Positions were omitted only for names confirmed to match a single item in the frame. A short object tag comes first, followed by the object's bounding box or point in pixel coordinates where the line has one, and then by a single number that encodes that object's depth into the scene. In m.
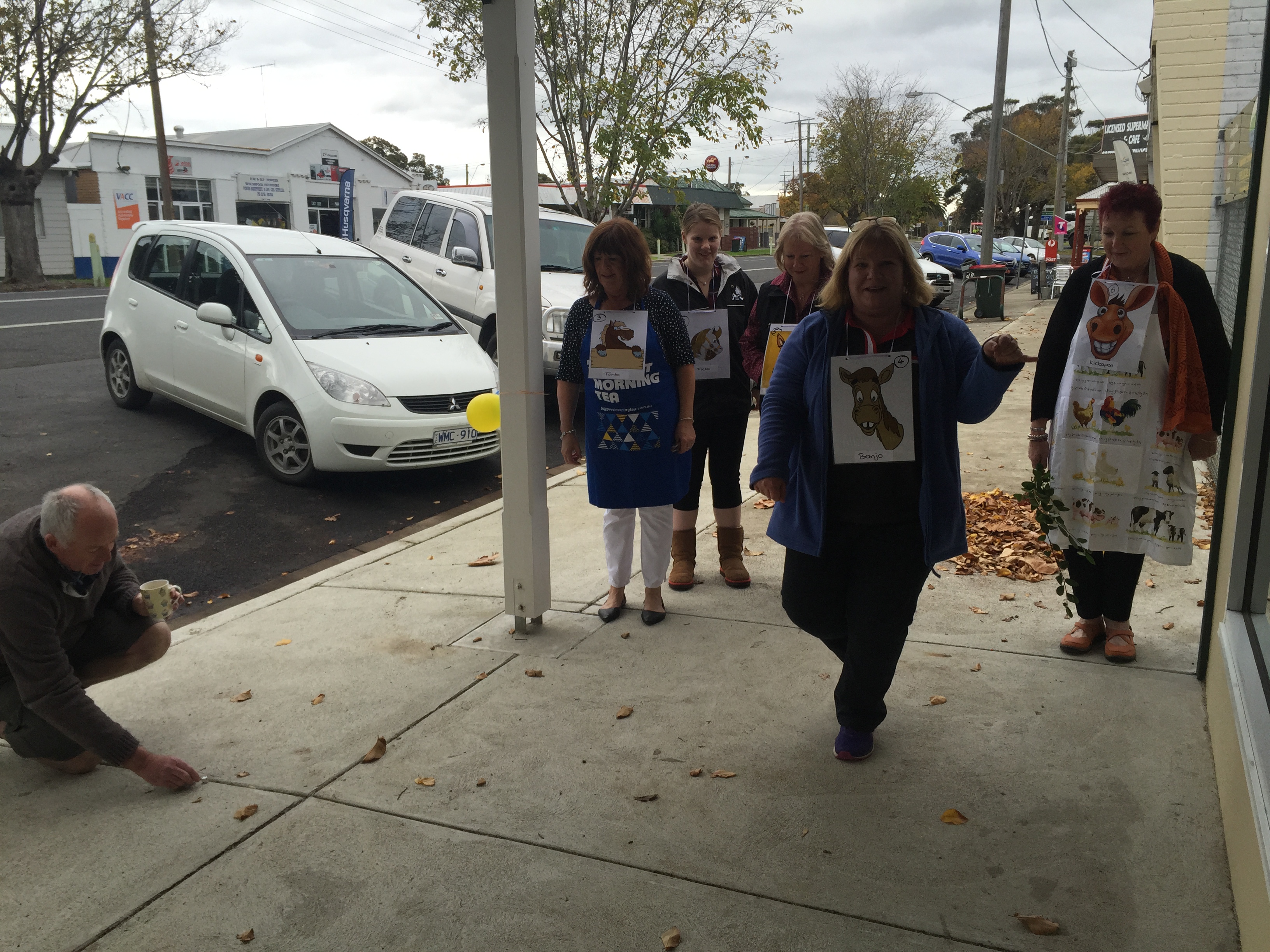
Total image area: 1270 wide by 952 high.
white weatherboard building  37.53
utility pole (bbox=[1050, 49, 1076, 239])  45.34
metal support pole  4.05
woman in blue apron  4.29
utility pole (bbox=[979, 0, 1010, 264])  20.95
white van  10.29
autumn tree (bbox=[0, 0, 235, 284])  26.31
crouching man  2.99
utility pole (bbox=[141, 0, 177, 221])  26.33
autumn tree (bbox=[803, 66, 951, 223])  30.36
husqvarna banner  25.44
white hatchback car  7.23
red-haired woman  3.55
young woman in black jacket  4.80
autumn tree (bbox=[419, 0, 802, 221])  12.26
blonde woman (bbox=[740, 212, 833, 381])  4.65
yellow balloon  5.04
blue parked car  34.59
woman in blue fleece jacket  3.09
